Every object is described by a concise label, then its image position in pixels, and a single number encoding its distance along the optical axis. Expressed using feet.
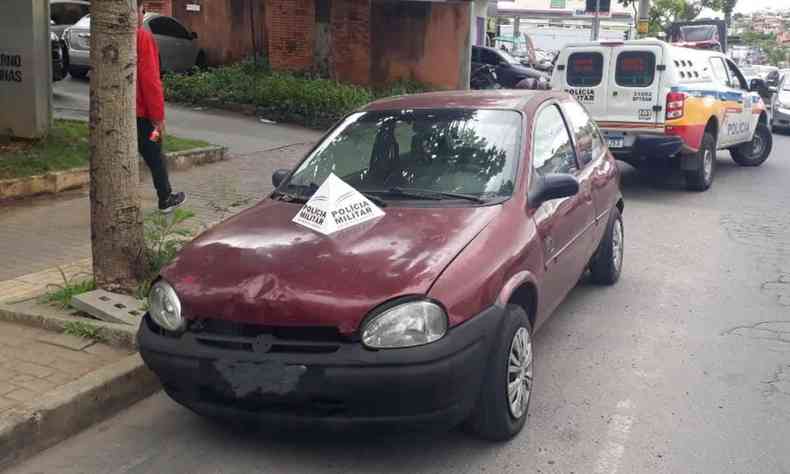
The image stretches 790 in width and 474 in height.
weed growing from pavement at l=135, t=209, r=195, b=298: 19.66
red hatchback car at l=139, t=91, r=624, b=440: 12.37
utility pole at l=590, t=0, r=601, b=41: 81.57
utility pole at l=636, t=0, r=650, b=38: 75.72
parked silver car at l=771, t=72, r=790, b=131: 68.18
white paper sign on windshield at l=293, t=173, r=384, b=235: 14.78
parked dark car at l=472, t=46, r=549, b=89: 81.35
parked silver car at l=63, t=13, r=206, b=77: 61.41
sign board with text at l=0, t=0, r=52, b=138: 34.17
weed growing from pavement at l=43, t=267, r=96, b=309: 18.88
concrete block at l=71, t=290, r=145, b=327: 17.71
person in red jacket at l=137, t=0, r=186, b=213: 25.49
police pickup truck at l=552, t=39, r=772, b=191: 36.81
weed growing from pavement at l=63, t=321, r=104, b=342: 17.40
